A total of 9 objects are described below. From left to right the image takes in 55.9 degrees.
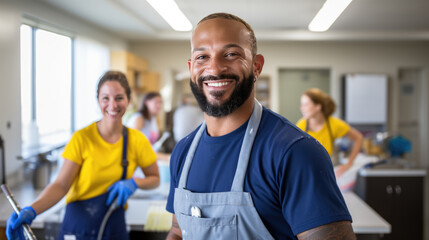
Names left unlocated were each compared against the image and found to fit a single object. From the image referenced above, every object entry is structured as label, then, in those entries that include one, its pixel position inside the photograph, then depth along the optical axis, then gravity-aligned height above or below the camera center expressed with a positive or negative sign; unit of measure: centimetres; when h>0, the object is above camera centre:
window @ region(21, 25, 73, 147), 350 +24
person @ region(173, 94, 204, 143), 361 -8
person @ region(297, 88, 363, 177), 273 -6
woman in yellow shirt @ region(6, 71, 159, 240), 162 -26
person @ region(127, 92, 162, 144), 329 -2
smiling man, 85 -13
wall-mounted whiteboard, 655 +20
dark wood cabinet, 363 -81
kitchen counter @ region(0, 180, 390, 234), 212 -58
